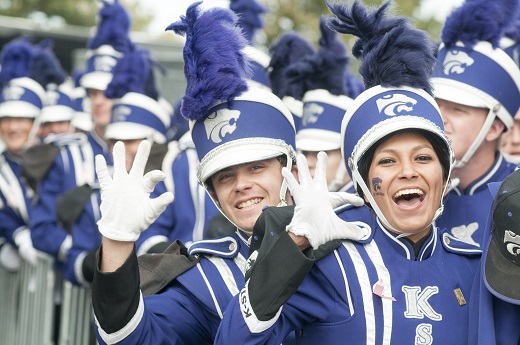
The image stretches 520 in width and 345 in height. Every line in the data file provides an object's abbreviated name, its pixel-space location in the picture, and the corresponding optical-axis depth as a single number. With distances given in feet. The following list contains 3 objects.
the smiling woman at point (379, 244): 11.20
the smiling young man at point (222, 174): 13.14
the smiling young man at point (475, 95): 16.49
